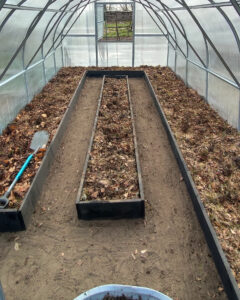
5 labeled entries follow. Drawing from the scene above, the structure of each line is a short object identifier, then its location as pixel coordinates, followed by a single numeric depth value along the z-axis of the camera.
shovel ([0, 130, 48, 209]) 4.90
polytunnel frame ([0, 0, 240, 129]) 5.80
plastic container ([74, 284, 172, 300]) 2.17
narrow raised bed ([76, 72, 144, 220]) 3.96
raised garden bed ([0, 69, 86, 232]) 3.90
